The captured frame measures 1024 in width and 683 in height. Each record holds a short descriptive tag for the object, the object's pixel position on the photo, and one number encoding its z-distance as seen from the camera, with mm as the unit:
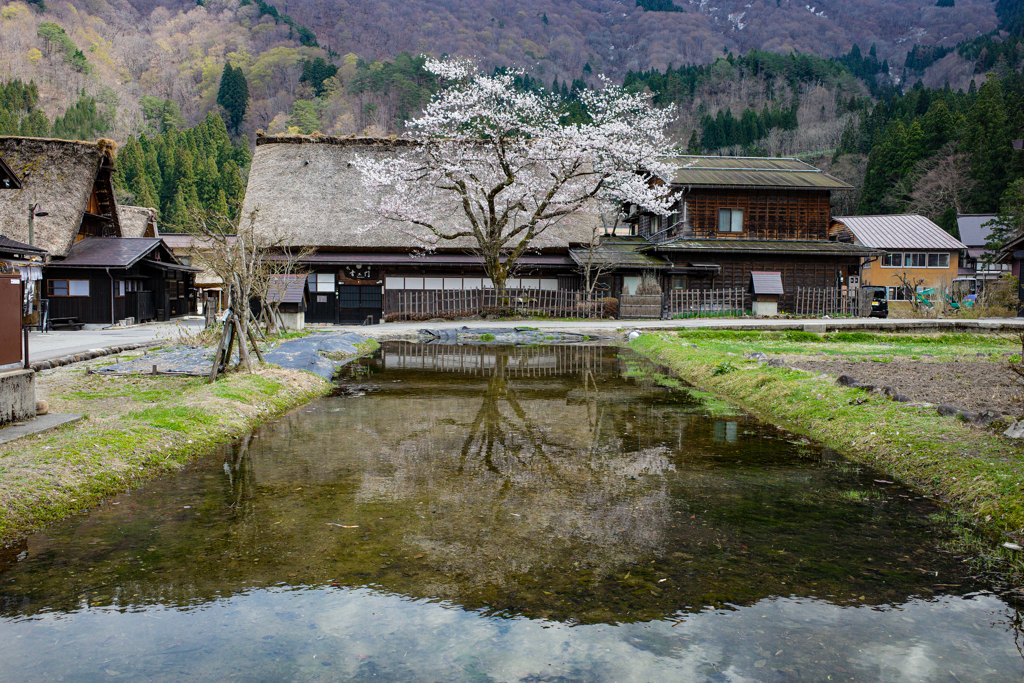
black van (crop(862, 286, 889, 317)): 29297
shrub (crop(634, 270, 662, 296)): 28814
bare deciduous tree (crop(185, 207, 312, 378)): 10312
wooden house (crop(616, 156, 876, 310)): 29703
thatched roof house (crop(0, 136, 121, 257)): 24438
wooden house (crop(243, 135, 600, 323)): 28500
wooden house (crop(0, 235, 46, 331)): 7348
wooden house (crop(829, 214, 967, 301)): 41469
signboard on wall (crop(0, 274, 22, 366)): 6773
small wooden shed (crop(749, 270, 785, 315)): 28844
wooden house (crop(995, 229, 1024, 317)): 25639
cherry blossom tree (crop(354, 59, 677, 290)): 26656
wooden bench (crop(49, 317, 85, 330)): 24016
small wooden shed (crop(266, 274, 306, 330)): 22161
